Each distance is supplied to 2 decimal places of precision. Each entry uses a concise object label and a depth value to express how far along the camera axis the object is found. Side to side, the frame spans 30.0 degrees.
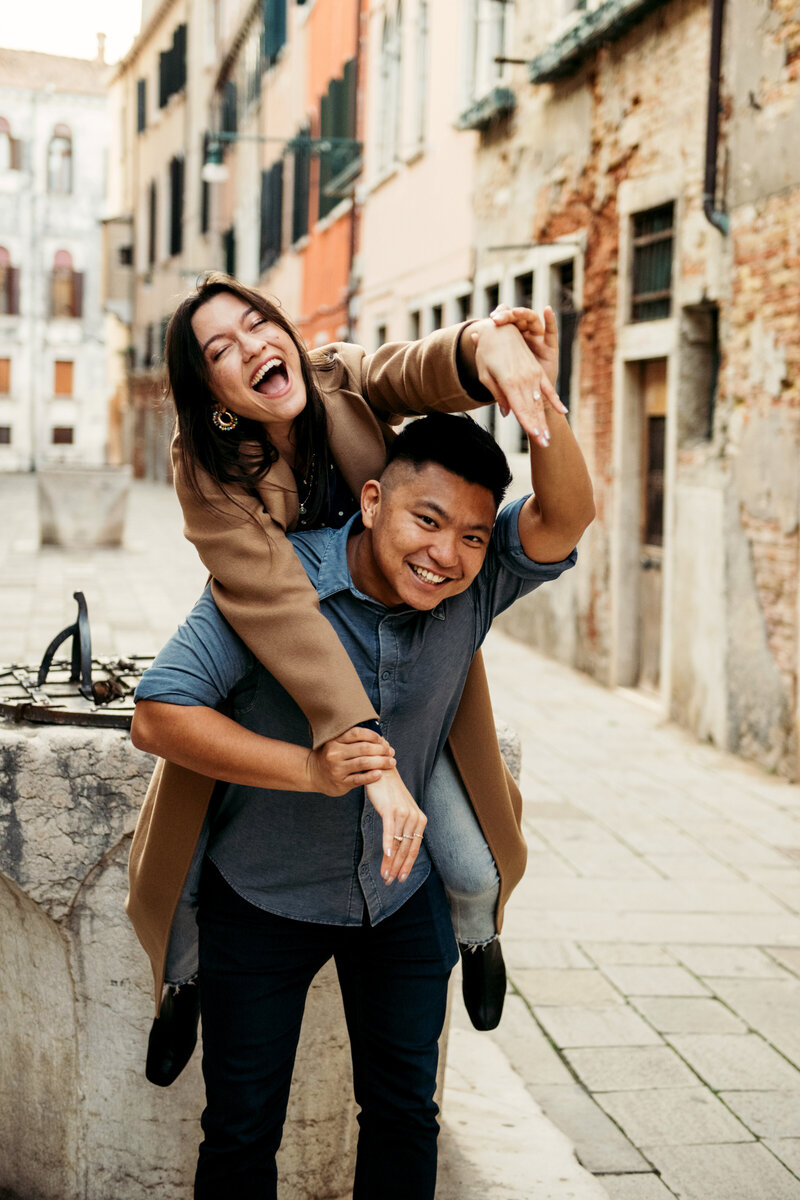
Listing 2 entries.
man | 2.21
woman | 2.13
